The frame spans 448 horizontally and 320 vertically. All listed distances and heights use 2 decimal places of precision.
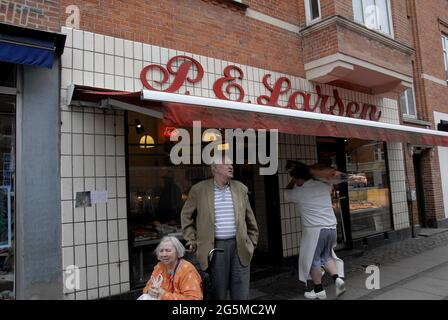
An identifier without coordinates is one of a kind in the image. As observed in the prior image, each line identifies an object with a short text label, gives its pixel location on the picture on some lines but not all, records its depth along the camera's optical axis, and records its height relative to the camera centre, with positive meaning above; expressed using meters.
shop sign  5.91 +1.92
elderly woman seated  3.28 -0.64
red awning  4.04 +0.98
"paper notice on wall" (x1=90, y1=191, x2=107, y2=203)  5.03 +0.11
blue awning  4.20 +1.73
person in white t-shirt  5.42 -0.43
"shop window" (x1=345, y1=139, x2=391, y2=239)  9.29 +0.01
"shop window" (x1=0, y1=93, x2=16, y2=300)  4.58 +0.20
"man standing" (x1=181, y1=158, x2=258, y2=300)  3.99 -0.32
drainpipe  10.55 -0.29
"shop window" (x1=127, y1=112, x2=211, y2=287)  5.84 +0.23
